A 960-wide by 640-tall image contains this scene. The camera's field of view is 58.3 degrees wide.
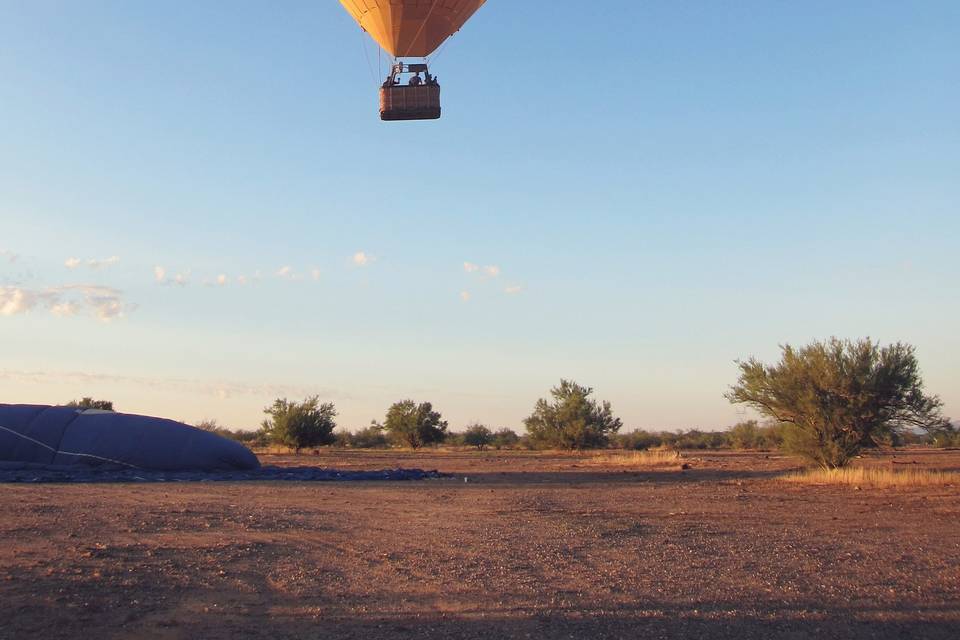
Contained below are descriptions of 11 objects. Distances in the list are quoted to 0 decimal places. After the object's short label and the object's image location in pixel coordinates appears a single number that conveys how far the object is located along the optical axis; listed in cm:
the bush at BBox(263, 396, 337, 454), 4791
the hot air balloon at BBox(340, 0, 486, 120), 2373
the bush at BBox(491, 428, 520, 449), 6009
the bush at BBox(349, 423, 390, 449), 6209
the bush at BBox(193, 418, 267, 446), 5810
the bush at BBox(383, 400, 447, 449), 5625
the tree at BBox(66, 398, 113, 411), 5409
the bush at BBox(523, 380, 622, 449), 4819
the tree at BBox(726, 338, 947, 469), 2358
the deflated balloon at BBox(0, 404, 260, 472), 2648
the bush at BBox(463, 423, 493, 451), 6088
